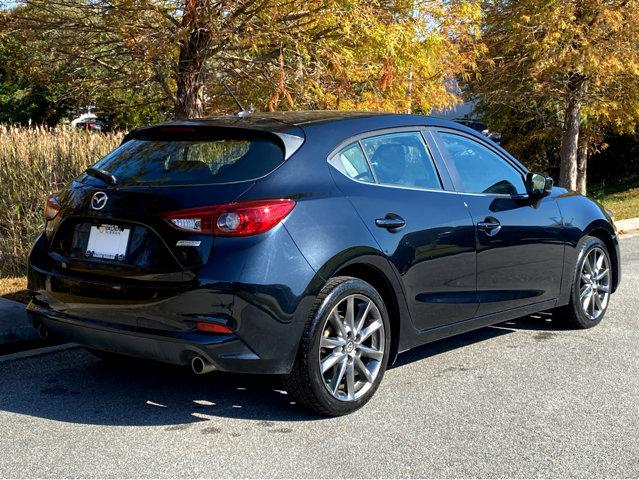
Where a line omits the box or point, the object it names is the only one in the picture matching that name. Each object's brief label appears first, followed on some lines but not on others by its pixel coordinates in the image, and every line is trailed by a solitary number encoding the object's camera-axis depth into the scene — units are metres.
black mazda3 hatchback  4.04
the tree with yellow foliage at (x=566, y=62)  15.62
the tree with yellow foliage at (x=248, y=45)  8.41
